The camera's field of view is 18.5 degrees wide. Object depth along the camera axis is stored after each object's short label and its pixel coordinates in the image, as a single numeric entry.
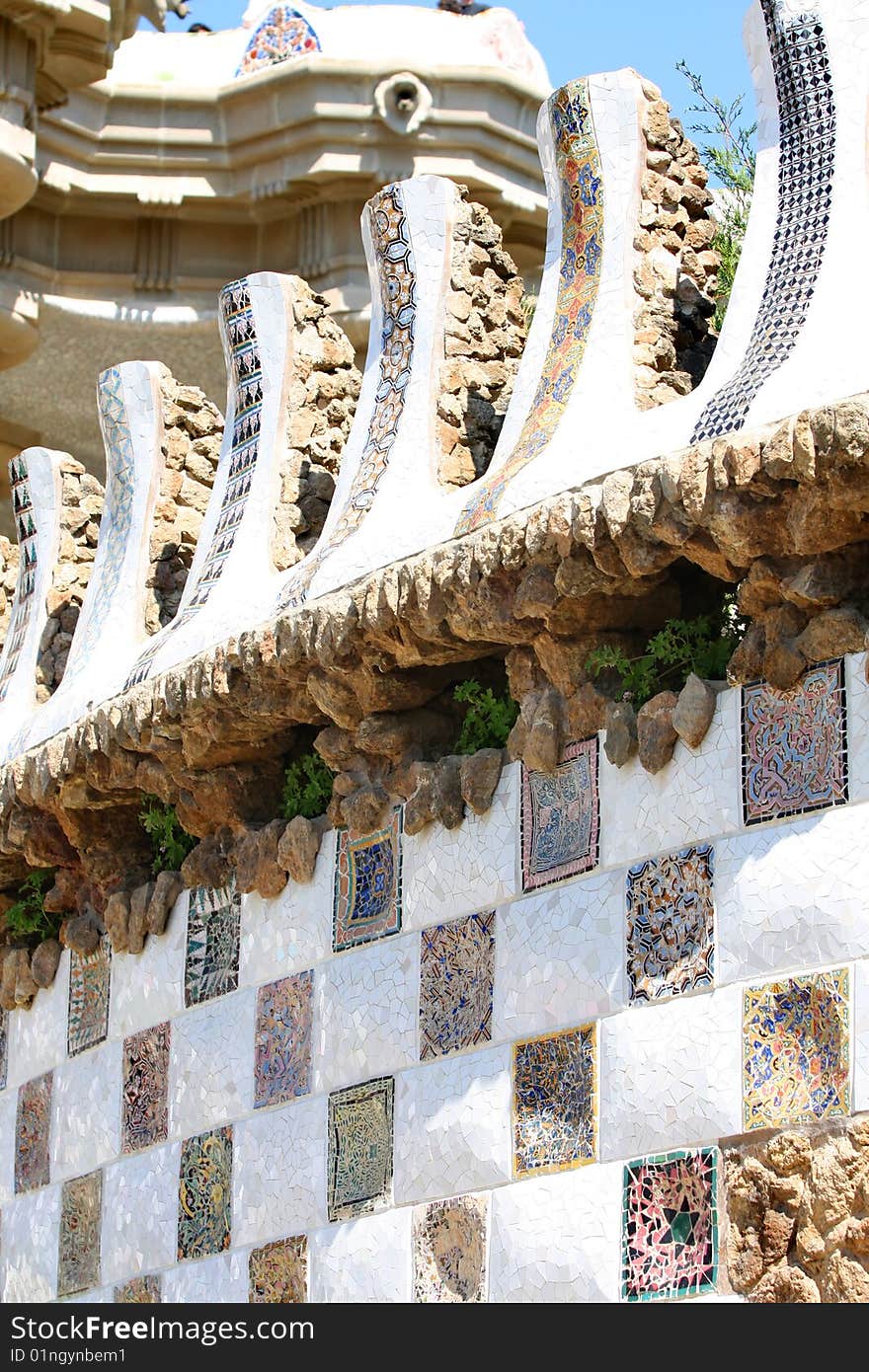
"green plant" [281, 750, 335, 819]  6.62
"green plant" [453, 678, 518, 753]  6.08
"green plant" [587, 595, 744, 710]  5.57
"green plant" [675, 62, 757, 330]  7.74
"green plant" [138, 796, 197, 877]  7.18
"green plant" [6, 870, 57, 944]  7.80
